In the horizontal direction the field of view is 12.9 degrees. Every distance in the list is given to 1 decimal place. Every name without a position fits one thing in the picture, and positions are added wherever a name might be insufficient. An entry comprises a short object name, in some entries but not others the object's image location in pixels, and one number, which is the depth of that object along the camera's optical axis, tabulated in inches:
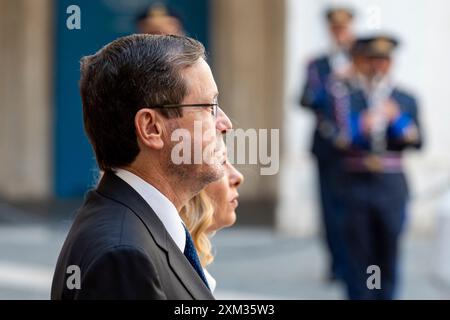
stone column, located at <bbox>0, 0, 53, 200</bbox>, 938.9
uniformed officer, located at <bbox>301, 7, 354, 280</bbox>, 595.0
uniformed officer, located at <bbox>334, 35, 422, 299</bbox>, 481.8
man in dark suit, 152.2
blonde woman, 215.9
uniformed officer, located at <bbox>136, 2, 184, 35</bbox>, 556.1
